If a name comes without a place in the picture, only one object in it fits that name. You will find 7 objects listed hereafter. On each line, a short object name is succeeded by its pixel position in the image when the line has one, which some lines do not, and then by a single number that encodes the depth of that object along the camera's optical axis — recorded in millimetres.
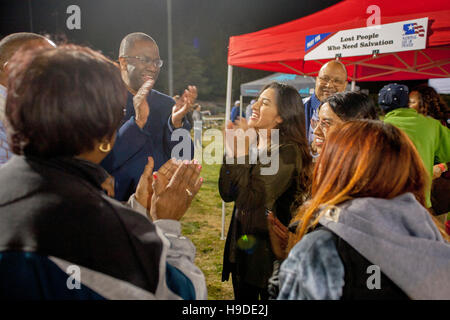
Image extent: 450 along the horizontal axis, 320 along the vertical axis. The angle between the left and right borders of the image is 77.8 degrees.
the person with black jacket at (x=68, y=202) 667
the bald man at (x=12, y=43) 1753
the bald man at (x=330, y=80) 2840
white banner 2607
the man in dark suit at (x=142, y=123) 1771
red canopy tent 2559
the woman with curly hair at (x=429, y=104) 3006
